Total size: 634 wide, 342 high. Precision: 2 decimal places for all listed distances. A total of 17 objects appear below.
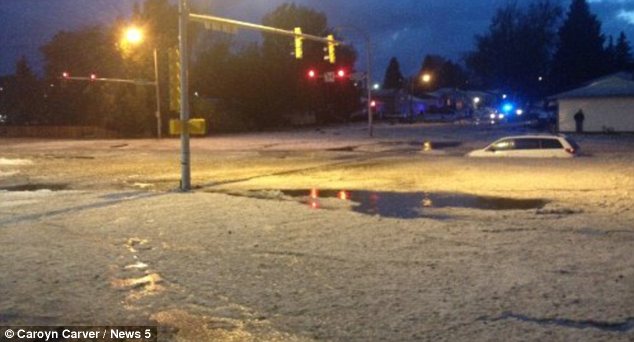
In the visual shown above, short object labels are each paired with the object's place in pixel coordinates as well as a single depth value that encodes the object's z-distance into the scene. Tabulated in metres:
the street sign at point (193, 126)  20.05
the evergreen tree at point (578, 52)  93.25
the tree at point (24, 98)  96.54
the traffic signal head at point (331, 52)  34.88
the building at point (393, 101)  145.38
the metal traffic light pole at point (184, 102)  19.94
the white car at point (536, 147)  28.88
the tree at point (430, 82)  183.61
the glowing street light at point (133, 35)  40.75
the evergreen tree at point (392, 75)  185.00
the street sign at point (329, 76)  64.06
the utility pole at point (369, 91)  57.09
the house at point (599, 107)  51.91
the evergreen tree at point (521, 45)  97.50
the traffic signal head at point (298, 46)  30.22
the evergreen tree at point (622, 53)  102.69
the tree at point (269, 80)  89.38
